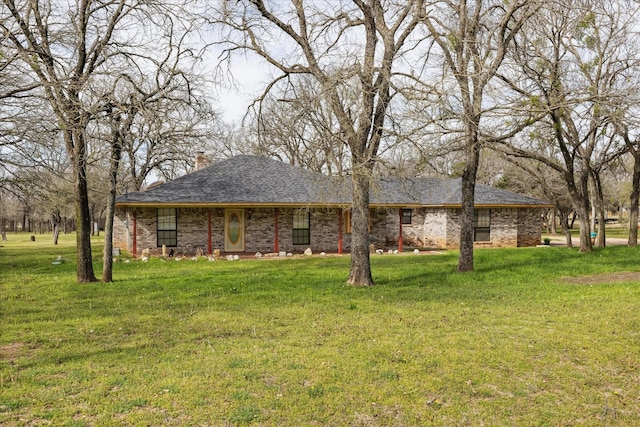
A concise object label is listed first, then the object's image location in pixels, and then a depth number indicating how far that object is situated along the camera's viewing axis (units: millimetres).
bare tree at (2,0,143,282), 7371
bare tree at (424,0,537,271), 12633
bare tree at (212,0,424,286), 11438
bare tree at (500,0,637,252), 15750
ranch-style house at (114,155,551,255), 21641
